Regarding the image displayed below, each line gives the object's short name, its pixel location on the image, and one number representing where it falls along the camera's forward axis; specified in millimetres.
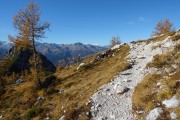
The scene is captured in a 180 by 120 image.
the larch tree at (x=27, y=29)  16024
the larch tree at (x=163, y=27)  37536
